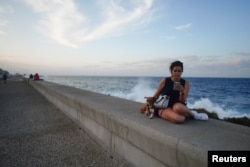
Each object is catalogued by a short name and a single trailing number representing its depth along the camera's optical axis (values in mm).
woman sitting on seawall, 3881
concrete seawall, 2604
